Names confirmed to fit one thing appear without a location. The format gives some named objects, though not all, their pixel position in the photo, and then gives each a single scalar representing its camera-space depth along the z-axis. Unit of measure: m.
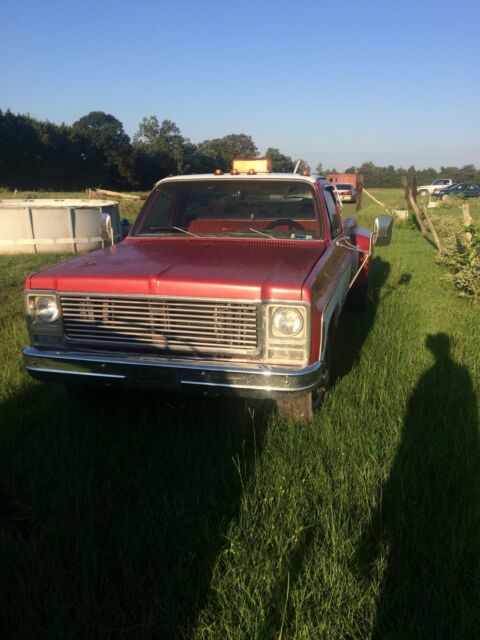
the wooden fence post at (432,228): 10.24
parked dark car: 41.33
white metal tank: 12.29
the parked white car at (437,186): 47.65
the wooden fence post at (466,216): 8.81
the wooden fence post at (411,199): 13.29
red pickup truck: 3.19
